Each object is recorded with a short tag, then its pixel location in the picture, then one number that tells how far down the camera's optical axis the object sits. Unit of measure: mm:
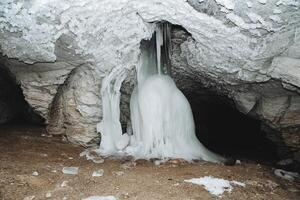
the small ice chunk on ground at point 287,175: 2630
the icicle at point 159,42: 2569
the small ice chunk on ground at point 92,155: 2645
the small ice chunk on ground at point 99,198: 2103
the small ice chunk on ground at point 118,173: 2408
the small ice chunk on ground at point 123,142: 2792
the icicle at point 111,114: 2678
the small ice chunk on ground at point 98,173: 2394
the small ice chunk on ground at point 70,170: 2417
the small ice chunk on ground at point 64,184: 2246
